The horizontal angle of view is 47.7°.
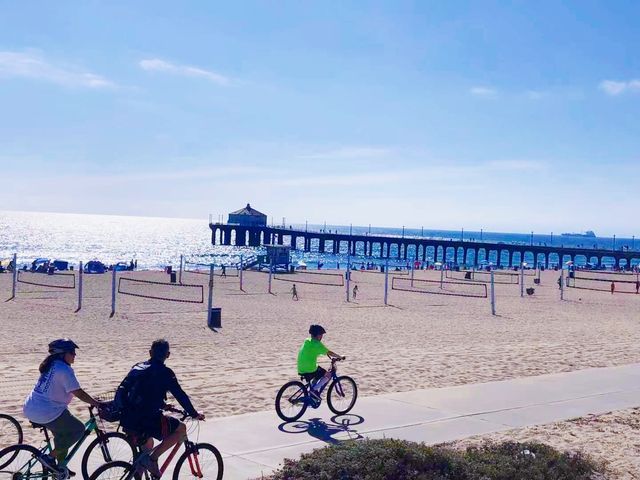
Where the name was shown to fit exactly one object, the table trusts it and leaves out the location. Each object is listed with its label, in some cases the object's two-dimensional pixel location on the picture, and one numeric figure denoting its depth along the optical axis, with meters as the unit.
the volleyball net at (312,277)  45.31
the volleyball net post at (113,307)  22.92
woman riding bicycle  5.61
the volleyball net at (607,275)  61.15
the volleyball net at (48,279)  37.50
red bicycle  5.71
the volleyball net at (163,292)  30.38
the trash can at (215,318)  20.36
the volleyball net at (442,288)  38.06
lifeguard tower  56.62
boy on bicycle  9.03
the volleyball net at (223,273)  49.03
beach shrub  6.05
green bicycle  5.68
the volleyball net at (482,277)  52.46
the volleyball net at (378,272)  58.66
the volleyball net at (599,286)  44.47
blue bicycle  8.94
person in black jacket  5.61
